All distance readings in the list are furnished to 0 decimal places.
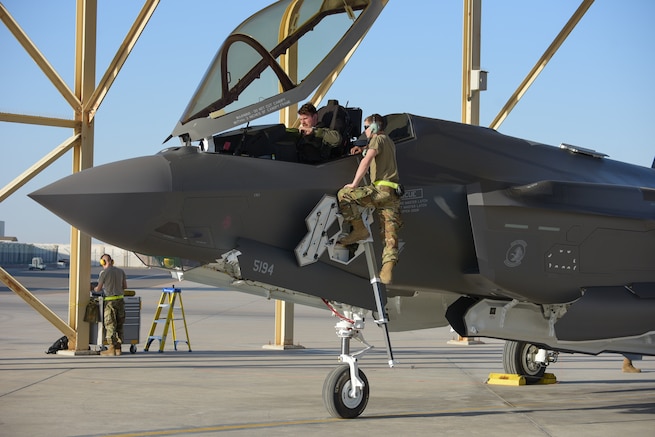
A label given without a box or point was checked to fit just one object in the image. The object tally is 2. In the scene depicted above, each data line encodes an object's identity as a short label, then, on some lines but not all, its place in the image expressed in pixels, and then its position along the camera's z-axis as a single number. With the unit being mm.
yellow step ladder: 15750
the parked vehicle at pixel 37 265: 85750
